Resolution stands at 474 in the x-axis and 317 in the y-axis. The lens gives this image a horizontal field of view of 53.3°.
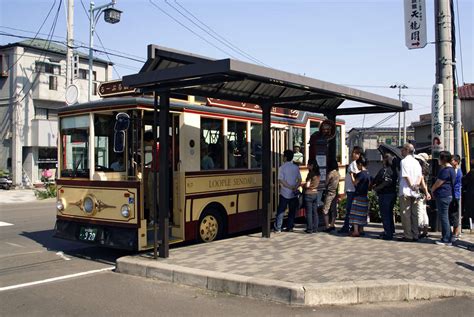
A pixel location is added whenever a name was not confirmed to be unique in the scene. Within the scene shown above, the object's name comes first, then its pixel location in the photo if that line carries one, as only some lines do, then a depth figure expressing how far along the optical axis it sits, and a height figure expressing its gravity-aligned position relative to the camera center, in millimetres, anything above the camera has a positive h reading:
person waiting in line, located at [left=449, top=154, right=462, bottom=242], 8875 -694
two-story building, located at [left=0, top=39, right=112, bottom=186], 28953 +3778
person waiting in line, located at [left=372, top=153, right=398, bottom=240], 9102 -520
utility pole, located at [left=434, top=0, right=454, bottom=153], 9758 +2065
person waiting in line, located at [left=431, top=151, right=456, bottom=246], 8570 -440
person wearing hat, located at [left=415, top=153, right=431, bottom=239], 8867 -893
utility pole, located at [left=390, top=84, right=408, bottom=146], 54953 +9411
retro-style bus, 8055 -103
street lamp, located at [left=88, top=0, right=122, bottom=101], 24031 +7794
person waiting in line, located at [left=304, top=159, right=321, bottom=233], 10023 -585
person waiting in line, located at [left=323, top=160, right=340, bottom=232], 10328 -675
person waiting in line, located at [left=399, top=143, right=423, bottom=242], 8734 -483
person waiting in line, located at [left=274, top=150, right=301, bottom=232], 10125 -421
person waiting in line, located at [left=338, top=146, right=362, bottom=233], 9734 -329
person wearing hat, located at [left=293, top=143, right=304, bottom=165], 11118 +300
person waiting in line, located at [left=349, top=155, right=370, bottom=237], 9547 -730
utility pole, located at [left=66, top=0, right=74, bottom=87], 24156 +6533
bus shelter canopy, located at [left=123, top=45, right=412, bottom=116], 6588 +1374
